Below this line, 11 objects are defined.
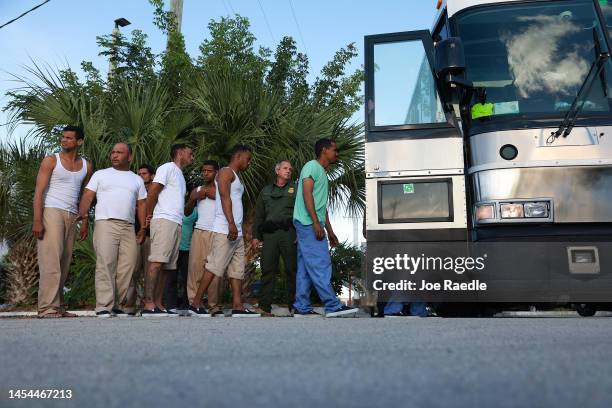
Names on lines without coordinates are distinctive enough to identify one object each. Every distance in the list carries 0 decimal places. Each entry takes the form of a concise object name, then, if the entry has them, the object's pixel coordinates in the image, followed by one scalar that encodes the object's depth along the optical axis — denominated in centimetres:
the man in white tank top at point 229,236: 780
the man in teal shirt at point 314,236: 722
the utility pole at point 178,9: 1557
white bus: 584
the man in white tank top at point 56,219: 725
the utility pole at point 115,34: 1387
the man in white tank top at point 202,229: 851
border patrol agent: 823
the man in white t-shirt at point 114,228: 746
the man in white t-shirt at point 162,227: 771
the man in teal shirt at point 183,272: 881
